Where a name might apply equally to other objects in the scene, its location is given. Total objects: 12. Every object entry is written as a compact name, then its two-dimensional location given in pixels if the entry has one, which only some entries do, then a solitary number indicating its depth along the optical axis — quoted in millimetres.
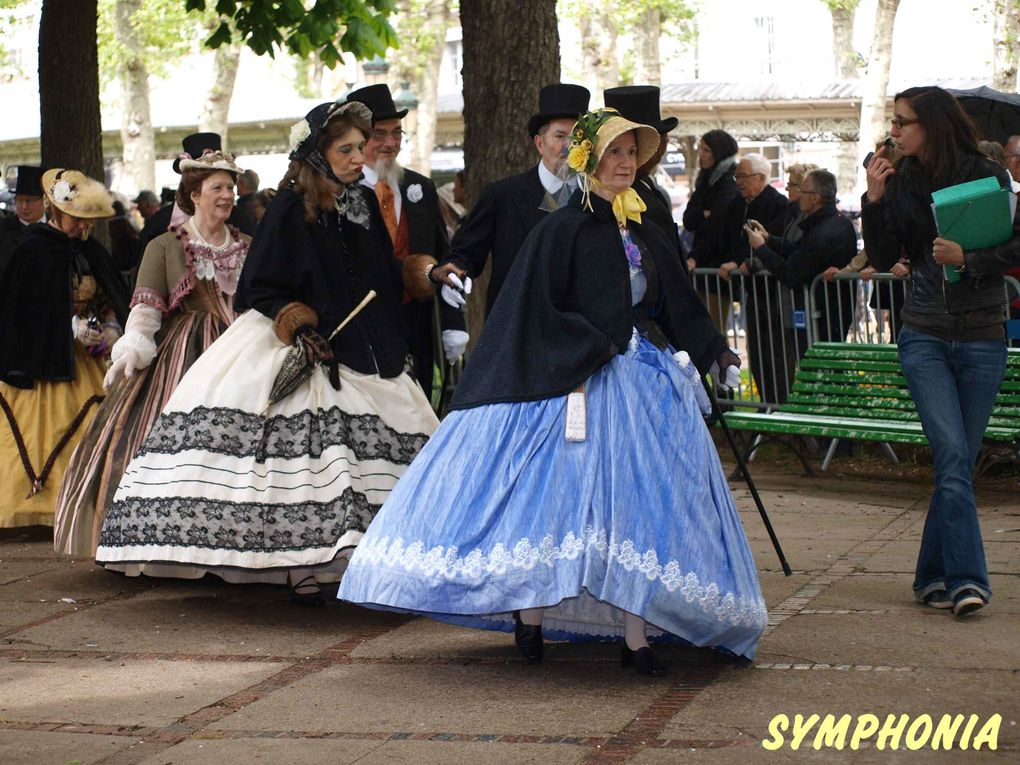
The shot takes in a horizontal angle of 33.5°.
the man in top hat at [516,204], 7160
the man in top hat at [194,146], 7699
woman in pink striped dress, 7410
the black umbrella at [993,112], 13539
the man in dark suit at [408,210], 7578
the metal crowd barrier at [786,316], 10242
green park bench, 8883
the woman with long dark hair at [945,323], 6164
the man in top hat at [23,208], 10000
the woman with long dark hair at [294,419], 6402
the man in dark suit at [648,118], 6961
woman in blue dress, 5207
